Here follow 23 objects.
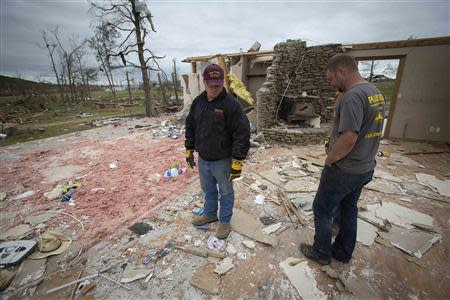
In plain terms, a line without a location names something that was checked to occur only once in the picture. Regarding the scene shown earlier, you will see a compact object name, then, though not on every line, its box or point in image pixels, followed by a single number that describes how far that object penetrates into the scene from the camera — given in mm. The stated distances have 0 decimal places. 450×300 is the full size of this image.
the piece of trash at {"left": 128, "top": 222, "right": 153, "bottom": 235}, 2828
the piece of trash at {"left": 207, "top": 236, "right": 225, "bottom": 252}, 2489
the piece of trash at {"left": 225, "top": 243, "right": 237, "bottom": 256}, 2428
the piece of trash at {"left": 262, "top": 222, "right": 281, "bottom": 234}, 2781
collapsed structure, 6164
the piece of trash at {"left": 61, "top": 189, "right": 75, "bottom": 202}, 3691
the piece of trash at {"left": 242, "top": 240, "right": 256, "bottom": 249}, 2523
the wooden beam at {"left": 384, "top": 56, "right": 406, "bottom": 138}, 6418
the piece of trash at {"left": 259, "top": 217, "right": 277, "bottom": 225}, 2968
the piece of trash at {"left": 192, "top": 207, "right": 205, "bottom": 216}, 3175
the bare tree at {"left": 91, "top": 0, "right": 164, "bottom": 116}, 10922
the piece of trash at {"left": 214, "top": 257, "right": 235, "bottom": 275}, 2182
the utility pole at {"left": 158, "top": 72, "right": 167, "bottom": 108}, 13862
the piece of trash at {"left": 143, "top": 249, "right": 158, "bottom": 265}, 2325
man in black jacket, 2225
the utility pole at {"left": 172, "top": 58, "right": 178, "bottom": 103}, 15378
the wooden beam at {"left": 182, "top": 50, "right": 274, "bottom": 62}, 8246
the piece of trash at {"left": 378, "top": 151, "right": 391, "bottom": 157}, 5578
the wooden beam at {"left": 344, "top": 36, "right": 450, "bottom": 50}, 5789
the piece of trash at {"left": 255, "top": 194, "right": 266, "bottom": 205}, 3486
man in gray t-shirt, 1608
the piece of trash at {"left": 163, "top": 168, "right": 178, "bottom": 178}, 4605
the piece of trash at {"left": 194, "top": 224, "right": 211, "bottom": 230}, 2820
